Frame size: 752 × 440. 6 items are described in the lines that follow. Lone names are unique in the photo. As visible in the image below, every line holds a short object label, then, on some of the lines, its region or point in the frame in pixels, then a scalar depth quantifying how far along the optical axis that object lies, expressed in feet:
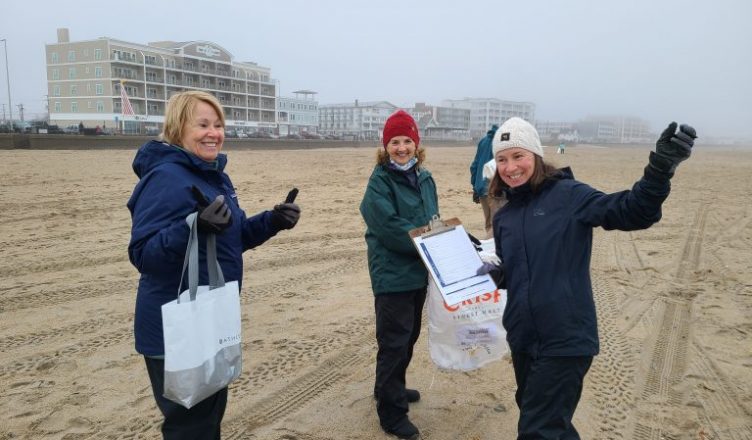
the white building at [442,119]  351.25
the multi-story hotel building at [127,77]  203.21
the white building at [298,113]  298.76
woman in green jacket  9.97
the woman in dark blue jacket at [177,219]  6.50
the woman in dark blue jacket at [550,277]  7.04
